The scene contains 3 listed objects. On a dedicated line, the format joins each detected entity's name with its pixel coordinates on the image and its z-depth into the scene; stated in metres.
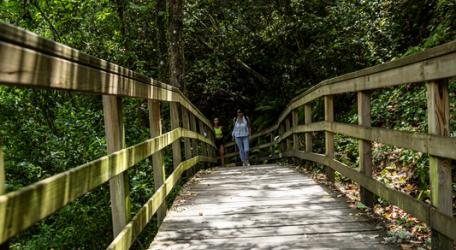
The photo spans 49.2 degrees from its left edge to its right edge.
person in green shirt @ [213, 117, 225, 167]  16.27
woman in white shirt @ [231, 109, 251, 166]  14.14
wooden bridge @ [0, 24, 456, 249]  1.98
